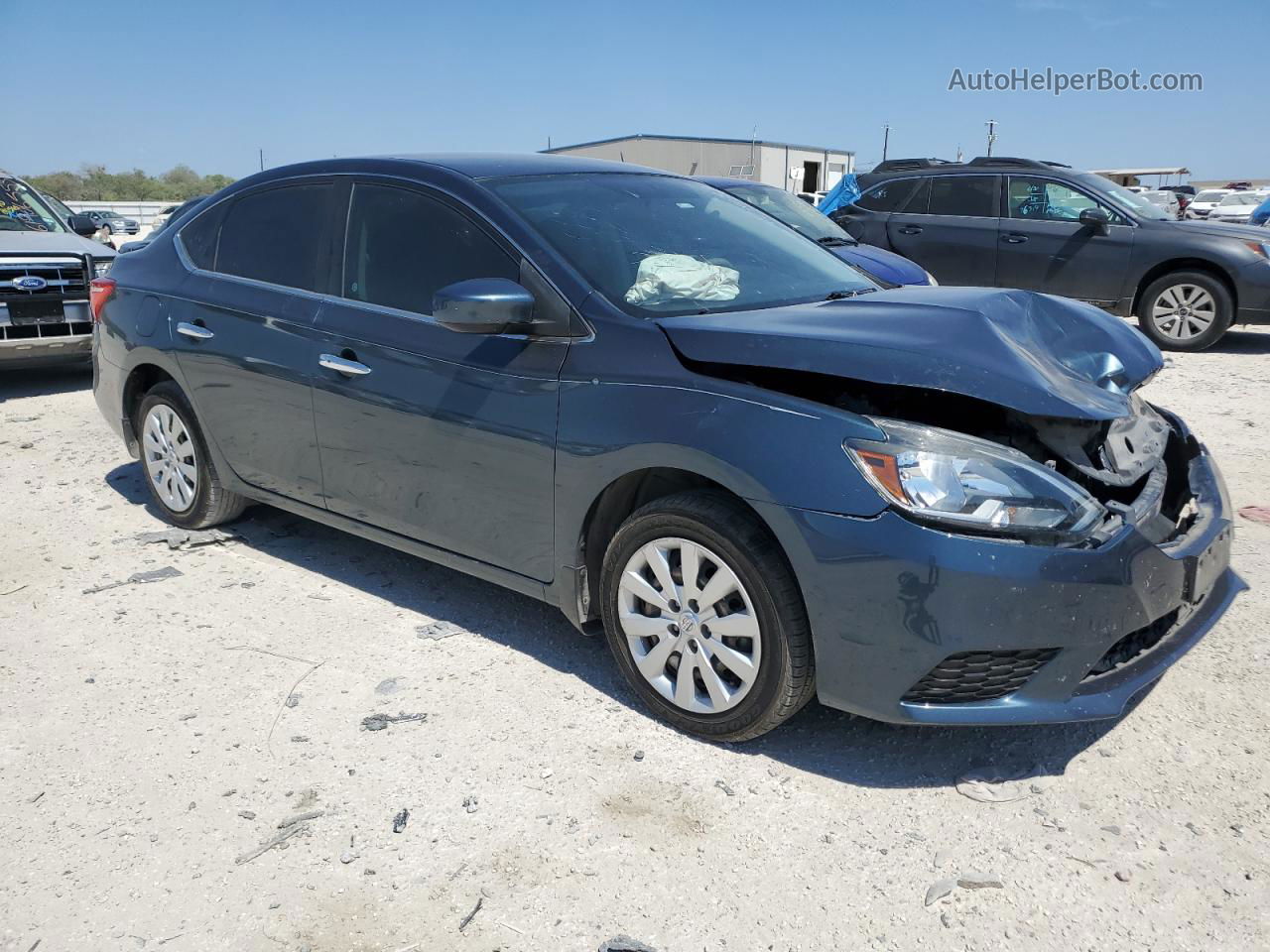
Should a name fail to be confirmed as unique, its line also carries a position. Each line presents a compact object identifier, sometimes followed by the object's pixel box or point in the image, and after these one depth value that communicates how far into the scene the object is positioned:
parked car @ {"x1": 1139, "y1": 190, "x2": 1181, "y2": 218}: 29.97
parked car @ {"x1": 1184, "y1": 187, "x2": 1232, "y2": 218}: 33.71
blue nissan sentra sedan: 2.63
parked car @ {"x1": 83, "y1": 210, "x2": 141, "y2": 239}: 35.52
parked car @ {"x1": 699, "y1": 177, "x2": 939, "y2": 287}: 8.47
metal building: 41.22
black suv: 9.73
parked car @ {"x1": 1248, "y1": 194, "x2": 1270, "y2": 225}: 23.59
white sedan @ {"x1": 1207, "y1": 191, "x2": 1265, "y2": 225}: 33.14
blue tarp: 12.29
